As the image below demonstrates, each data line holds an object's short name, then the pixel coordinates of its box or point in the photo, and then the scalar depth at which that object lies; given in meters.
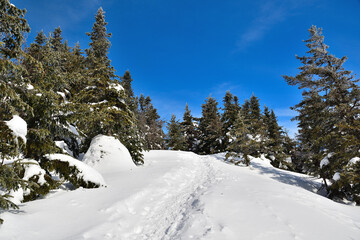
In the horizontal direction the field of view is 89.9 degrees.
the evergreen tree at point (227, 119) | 31.53
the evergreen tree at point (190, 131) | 41.65
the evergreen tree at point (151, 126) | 34.70
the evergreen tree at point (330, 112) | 11.20
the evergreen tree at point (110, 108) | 13.01
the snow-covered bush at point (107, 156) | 11.21
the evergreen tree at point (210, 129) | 34.16
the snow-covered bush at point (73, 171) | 6.87
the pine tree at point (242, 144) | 19.58
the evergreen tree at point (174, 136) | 36.09
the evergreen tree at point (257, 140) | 19.64
